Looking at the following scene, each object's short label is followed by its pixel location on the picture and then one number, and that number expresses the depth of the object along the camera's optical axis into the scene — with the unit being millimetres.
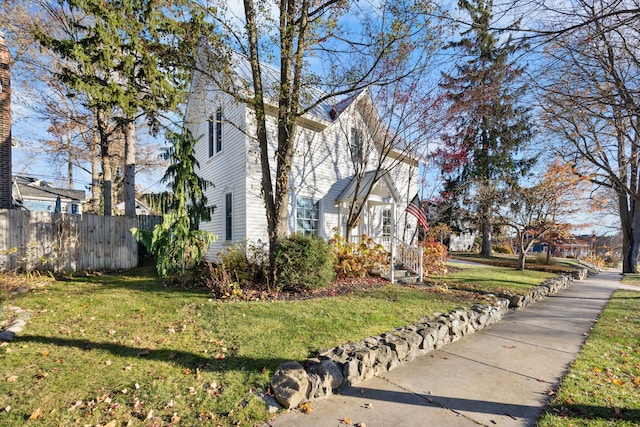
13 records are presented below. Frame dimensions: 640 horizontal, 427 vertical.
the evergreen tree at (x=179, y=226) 7781
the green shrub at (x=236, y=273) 6516
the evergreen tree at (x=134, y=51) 7262
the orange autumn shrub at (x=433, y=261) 10906
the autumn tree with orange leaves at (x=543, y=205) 12016
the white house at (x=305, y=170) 9680
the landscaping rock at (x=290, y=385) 2990
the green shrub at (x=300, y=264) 6832
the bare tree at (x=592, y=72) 4848
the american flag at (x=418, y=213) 9359
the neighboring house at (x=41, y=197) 21778
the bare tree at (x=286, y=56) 7027
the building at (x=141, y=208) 34288
